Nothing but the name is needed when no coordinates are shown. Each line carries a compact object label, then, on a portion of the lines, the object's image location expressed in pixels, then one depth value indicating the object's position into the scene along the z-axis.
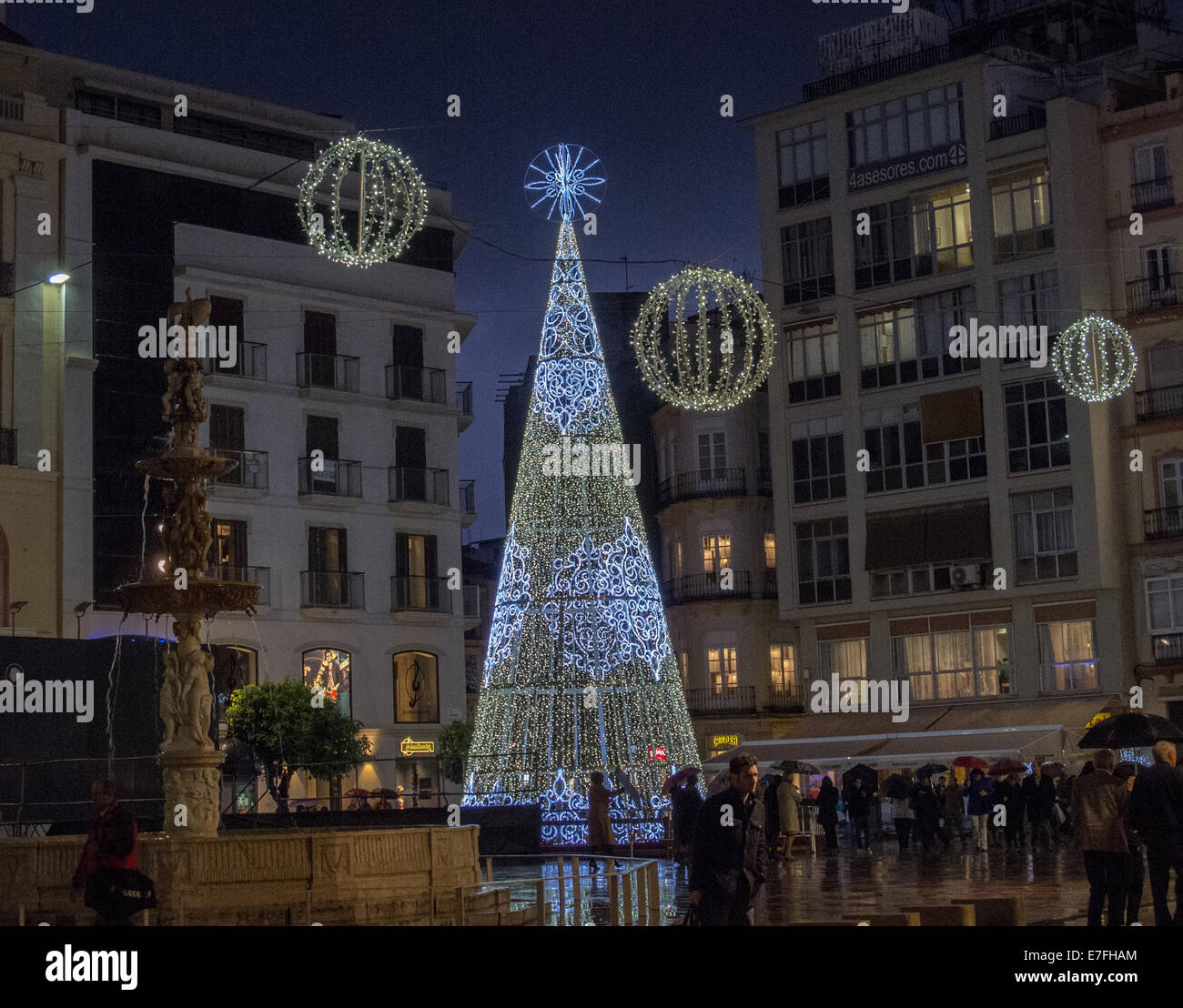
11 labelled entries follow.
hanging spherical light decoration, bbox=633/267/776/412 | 27.11
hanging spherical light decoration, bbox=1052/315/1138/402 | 33.56
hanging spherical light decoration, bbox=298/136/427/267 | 22.12
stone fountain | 18.25
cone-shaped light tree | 29.97
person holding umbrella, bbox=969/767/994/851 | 31.77
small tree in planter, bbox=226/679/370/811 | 34.75
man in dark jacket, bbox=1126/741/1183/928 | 15.09
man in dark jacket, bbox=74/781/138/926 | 13.64
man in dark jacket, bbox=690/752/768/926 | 11.33
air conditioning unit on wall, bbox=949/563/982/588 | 44.38
